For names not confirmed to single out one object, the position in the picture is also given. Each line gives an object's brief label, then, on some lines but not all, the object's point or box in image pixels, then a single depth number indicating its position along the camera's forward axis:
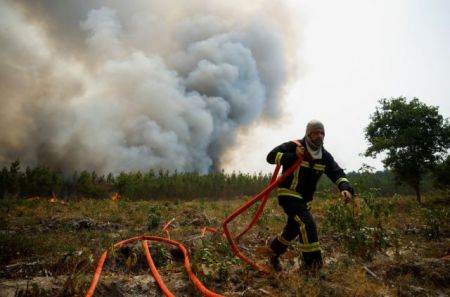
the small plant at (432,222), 6.45
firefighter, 3.69
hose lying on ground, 3.05
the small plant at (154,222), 8.65
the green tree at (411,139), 20.55
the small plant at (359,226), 4.83
